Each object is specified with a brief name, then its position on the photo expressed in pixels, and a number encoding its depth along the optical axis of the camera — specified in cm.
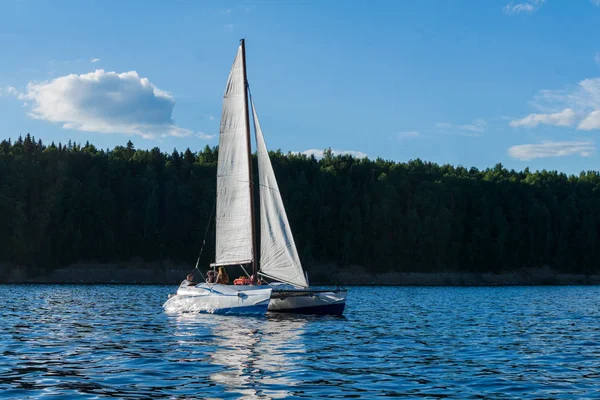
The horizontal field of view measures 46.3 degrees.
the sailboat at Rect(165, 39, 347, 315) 3906
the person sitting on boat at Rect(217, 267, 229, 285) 4184
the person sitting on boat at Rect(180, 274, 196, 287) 4377
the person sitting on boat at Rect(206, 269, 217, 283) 4291
